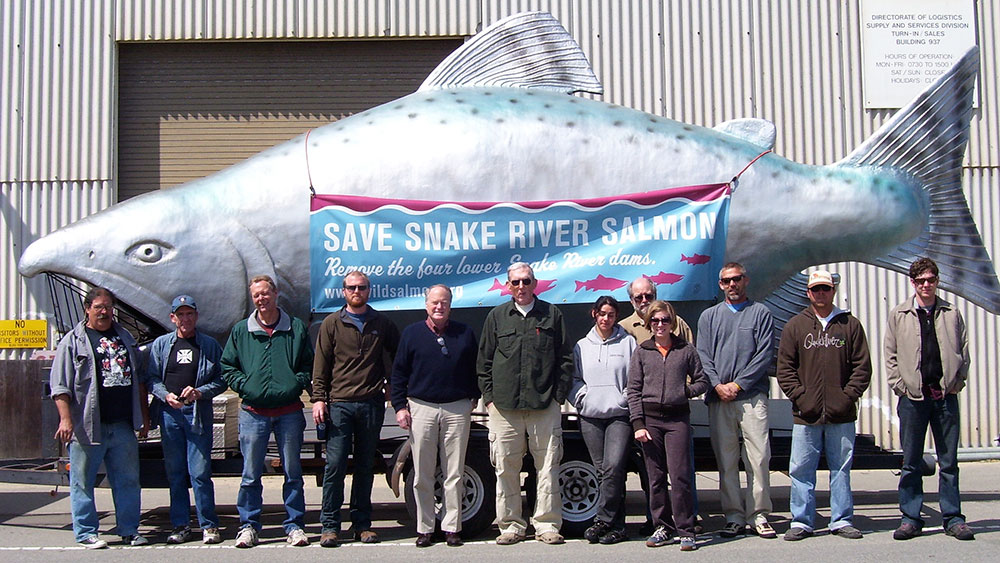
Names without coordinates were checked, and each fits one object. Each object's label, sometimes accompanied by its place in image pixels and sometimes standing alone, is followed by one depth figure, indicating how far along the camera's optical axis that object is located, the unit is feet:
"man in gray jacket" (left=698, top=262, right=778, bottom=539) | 18.19
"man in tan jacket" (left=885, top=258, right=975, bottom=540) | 17.93
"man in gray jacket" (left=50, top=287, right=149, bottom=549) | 18.11
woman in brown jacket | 17.63
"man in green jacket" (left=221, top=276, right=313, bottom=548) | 18.06
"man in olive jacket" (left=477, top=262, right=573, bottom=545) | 17.70
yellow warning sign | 32.09
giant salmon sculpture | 19.66
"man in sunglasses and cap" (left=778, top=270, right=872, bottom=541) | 17.79
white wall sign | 33.22
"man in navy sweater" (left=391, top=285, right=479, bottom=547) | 17.94
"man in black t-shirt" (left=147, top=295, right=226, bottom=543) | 18.42
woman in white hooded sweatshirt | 17.93
